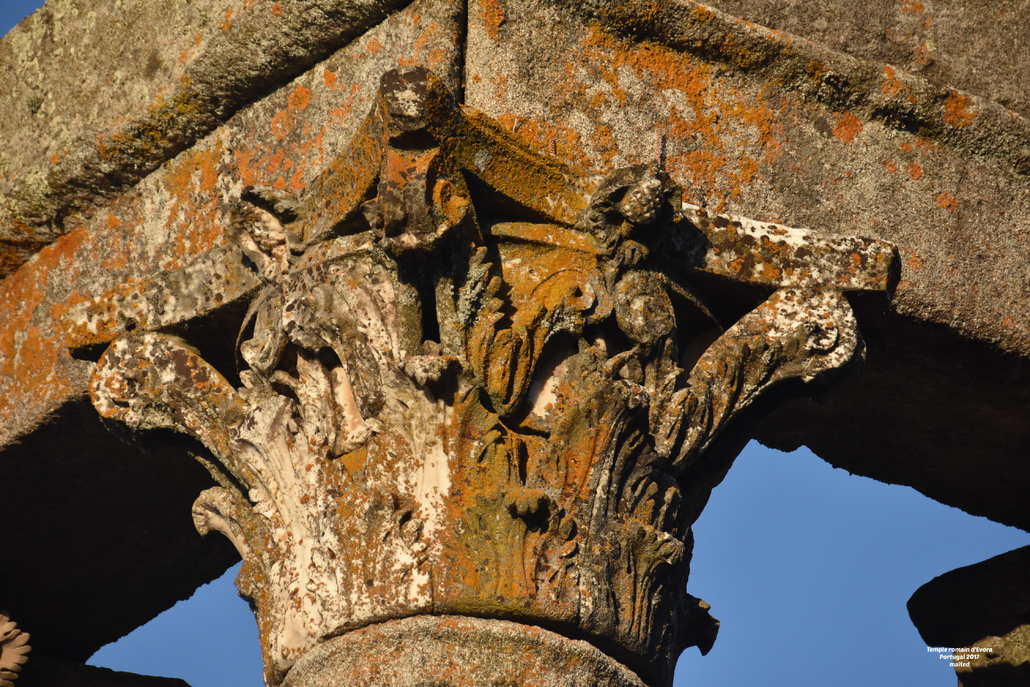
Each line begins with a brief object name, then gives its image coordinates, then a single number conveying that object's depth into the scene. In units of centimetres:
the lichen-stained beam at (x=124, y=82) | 825
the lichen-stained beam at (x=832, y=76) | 795
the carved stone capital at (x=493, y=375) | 630
